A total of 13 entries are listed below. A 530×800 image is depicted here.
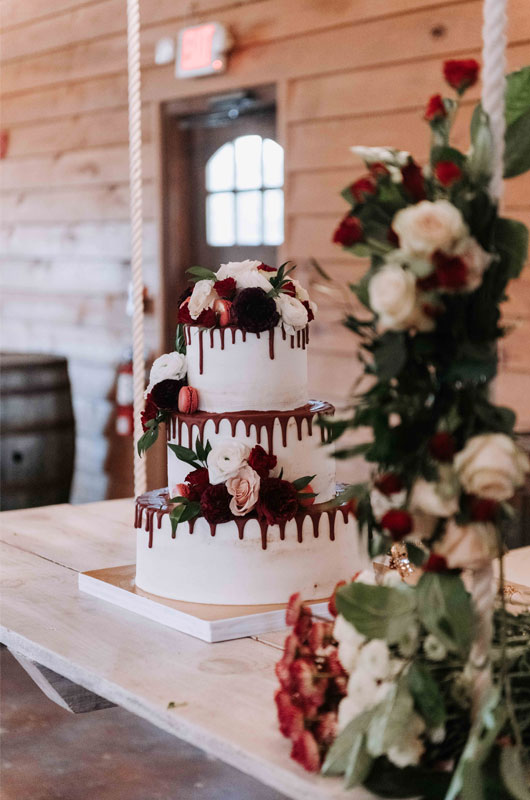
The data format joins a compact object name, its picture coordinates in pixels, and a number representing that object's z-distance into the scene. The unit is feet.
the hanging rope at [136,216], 7.76
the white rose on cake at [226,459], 6.56
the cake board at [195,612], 6.39
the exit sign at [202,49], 13.65
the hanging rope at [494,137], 5.08
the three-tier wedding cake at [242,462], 6.66
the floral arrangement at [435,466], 4.97
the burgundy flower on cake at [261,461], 6.63
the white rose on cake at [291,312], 6.77
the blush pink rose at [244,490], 6.59
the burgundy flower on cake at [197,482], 6.68
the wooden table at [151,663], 5.40
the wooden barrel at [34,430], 14.34
